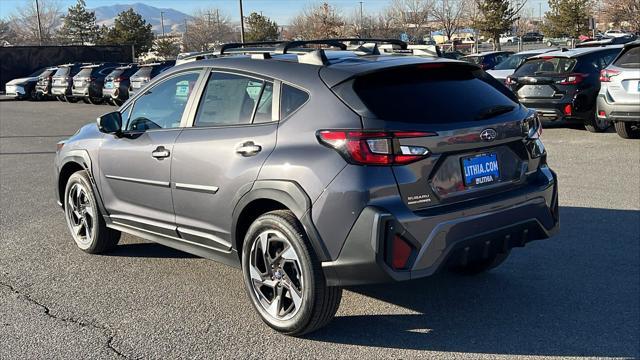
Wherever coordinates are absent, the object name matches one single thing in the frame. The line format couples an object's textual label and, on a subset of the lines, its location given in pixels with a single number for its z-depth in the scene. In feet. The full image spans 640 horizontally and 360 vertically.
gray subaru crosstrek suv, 11.70
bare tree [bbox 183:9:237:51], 241.80
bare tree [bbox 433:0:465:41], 183.62
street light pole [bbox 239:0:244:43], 123.65
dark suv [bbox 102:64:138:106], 79.67
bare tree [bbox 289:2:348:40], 154.81
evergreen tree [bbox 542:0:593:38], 139.95
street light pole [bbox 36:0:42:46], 207.28
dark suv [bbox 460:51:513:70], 67.46
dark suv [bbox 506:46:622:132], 39.63
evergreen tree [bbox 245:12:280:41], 182.80
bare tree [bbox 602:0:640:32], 133.59
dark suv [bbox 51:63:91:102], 95.86
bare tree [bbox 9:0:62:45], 279.10
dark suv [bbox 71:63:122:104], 87.76
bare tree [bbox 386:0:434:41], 189.47
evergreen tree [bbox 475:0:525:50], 142.51
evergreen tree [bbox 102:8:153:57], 181.16
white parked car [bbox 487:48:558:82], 52.84
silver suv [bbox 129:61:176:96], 75.10
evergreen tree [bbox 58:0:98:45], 234.99
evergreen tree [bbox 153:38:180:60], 199.98
